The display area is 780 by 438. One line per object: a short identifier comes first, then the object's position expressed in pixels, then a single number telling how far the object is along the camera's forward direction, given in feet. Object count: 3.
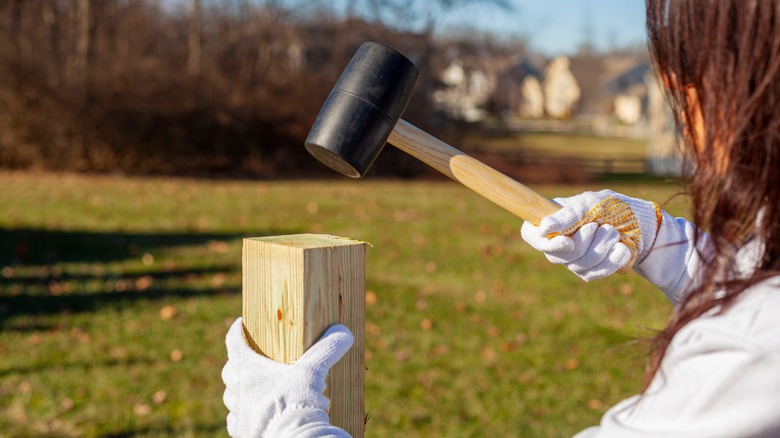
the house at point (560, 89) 241.76
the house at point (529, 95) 226.38
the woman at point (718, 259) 3.44
